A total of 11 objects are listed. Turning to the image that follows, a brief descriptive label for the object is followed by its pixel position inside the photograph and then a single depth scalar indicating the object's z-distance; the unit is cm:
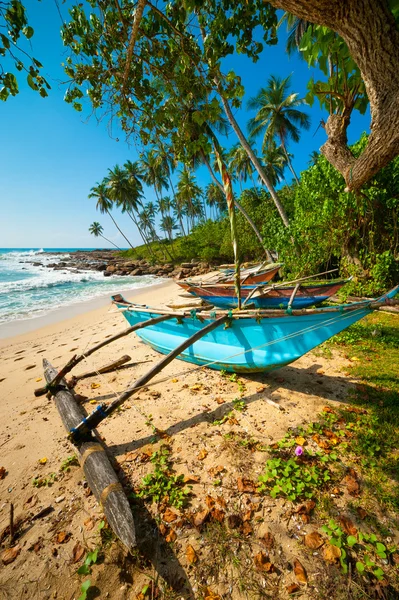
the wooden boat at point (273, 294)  688
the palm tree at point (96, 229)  6052
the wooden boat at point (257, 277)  1012
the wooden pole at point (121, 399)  287
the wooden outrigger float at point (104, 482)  190
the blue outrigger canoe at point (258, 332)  325
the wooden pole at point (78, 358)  416
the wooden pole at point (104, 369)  469
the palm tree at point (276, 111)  1958
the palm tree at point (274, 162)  2820
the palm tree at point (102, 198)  4234
